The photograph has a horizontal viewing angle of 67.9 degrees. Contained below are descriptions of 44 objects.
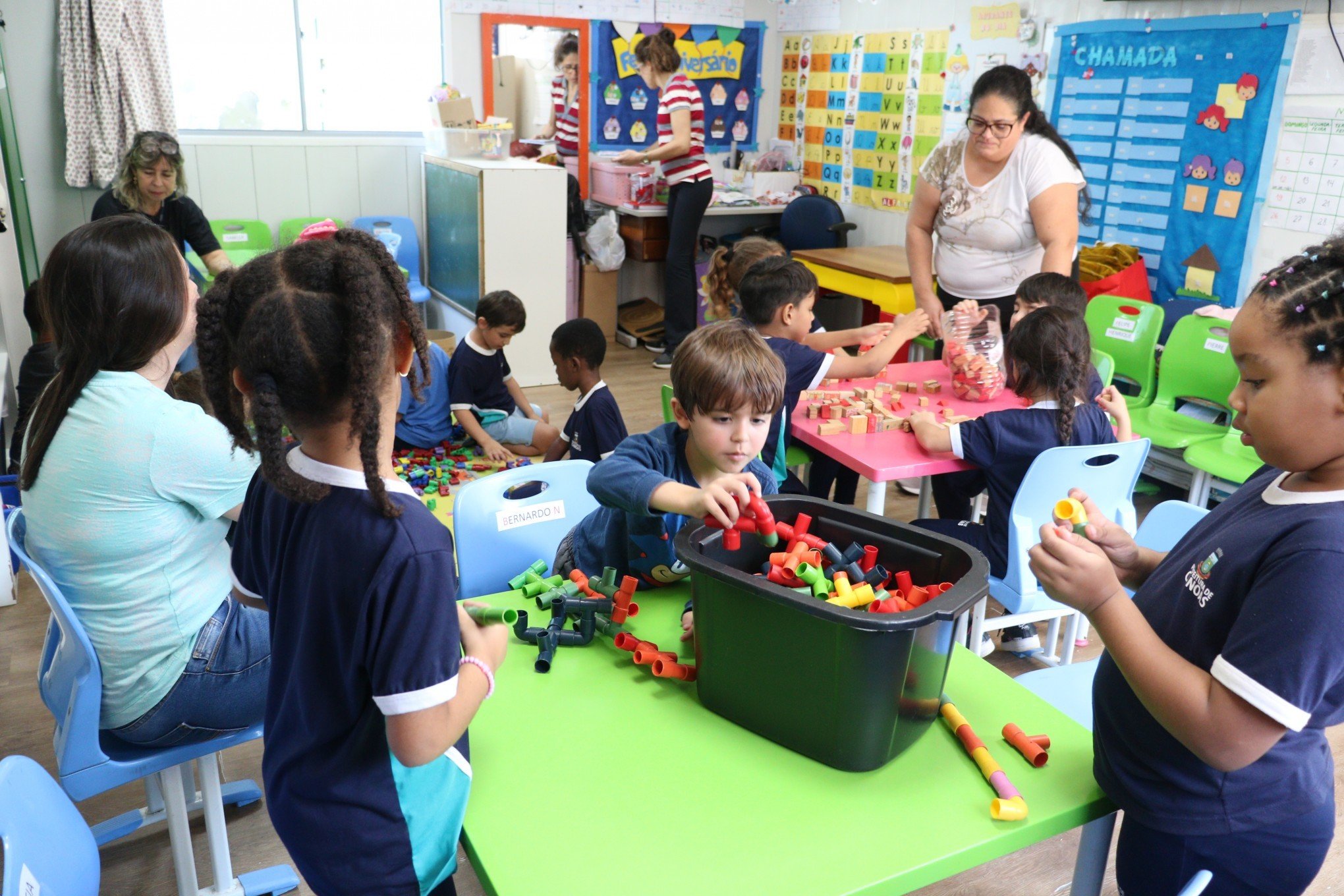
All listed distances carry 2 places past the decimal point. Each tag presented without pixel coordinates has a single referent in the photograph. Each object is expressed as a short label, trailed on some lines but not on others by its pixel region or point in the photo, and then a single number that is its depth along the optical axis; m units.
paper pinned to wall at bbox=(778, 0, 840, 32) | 6.07
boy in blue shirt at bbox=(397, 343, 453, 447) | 3.31
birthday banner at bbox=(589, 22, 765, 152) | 6.10
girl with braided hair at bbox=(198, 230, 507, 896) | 0.93
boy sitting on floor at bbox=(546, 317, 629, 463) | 2.87
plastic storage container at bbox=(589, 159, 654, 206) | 5.91
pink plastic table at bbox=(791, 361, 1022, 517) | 2.31
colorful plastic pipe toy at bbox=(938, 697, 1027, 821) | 1.05
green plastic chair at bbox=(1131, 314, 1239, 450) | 3.32
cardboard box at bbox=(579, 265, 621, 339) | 6.00
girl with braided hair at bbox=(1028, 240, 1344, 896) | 0.90
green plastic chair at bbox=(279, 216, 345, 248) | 5.50
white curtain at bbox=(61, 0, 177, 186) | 4.70
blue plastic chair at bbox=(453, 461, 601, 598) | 1.77
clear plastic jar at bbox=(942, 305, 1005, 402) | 2.74
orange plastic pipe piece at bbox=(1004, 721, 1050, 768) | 1.14
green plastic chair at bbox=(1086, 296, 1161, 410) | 3.64
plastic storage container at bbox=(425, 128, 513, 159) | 5.25
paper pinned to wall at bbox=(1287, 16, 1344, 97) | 3.42
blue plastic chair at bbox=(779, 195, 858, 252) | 5.89
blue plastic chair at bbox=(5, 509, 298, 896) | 1.42
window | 5.23
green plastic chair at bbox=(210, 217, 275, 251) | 5.29
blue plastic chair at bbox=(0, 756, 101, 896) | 0.86
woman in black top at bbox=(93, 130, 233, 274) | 3.66
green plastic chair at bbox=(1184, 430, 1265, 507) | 2.99
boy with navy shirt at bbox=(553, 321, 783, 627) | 1.52
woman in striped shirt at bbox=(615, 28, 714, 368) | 5.42
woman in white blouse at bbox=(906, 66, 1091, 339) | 2.96
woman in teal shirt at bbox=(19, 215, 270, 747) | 1.48
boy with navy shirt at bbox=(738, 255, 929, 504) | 2.69
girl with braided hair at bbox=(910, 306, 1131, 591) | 2.31
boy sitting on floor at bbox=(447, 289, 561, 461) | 3.35
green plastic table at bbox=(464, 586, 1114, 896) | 0.97
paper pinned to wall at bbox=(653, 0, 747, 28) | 6.14
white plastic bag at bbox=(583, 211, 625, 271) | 5.89
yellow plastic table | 4.82
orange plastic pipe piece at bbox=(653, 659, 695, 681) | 1.27
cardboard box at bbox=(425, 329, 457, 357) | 4.63
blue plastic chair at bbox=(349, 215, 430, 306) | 5.59
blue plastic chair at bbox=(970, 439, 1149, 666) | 2.18
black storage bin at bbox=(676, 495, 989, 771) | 1.03
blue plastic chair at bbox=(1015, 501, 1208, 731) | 1.55
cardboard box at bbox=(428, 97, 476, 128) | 5.23
